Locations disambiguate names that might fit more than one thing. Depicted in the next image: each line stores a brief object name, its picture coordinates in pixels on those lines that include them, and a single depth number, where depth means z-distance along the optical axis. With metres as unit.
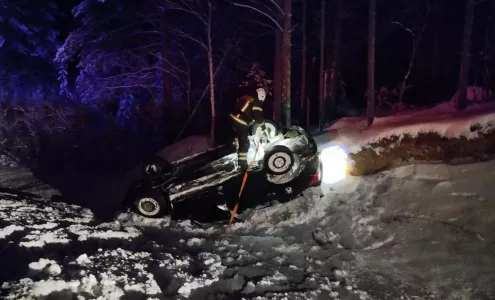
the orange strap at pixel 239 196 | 7.30
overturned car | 7.57
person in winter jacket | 7.75
